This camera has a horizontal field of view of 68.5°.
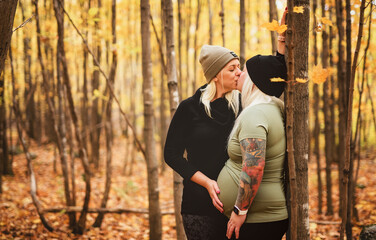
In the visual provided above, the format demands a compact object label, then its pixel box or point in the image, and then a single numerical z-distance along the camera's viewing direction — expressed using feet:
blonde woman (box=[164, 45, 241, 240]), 5.97
